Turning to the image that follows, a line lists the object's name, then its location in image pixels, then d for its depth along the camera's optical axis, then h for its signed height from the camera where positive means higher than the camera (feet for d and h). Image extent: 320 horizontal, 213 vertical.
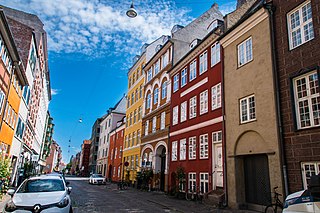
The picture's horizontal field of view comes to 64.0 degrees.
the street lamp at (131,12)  43.60 +25.78
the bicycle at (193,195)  57.12 -6.09
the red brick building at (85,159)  283.20 +5.66
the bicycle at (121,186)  94.84 -7.38
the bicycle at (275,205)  35.35 -4.72
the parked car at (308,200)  15.97 -1.84
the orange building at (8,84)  54.75 +19.50
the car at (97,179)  120.67 -6.85
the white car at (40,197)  25.32 -3.53
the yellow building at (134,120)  112.78 +21.57
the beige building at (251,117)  40.81 +8.92
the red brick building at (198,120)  55.72 +11.80
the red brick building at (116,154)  138.45 +6.31
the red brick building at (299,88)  34.22 +11.70
